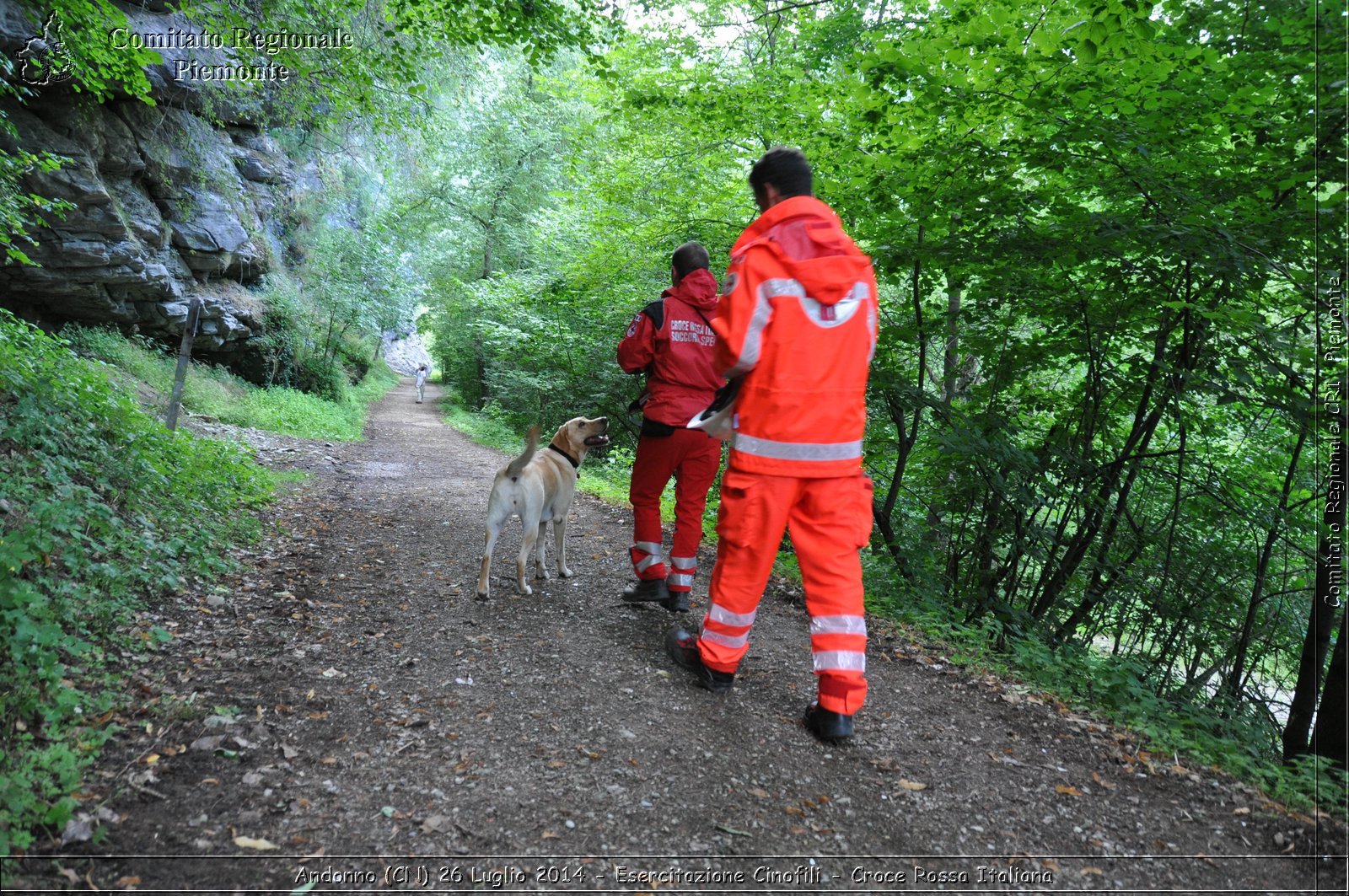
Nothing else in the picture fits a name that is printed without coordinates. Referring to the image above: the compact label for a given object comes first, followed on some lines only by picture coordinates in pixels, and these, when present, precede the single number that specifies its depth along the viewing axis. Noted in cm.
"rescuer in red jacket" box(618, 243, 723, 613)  450
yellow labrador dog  470
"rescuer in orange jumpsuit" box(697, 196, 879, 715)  303
